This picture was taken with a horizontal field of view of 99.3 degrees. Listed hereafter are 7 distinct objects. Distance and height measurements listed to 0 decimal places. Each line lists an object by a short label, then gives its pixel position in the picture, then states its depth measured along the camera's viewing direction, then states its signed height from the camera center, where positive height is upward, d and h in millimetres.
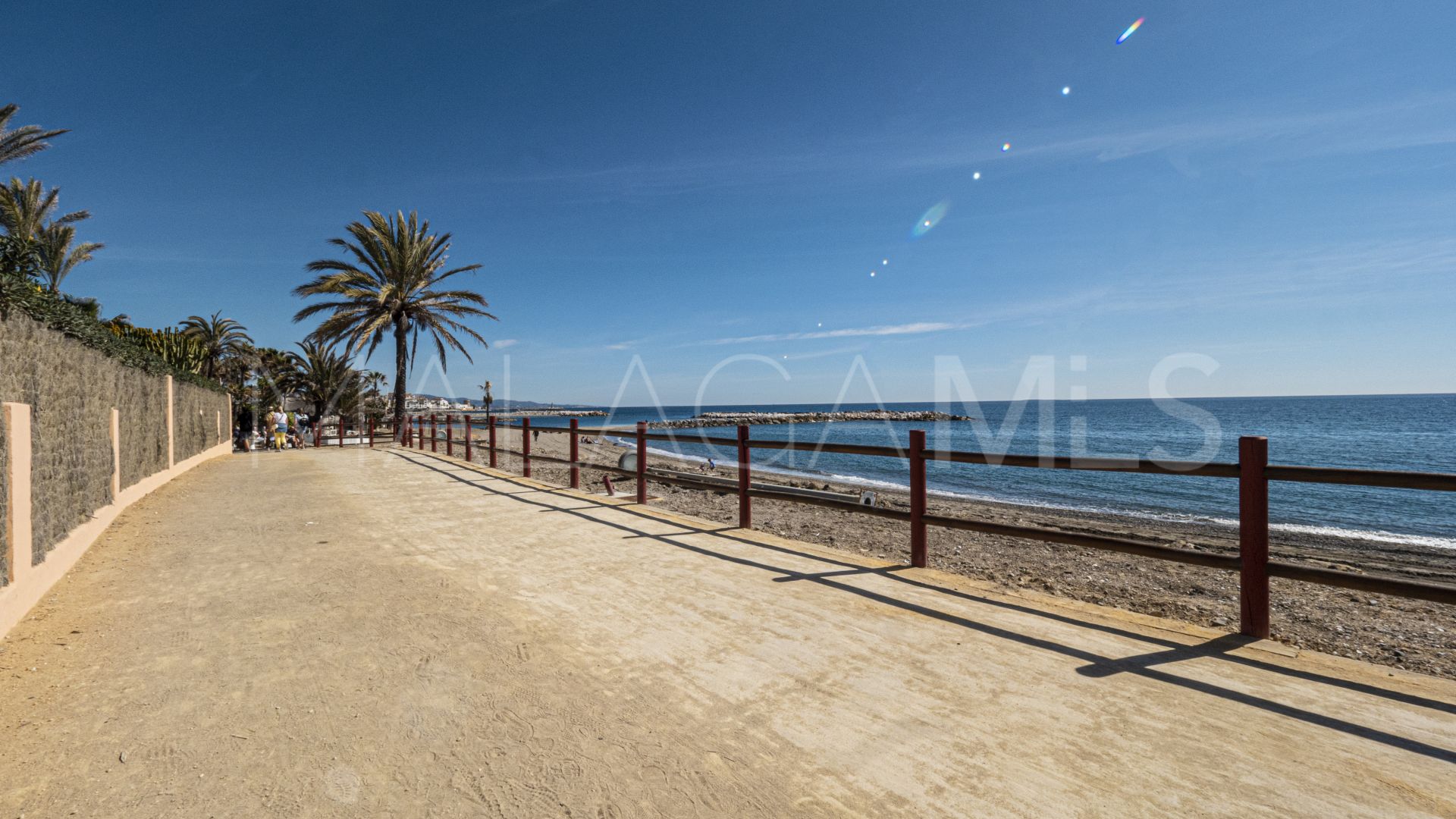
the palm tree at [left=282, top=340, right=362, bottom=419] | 32719 +1474
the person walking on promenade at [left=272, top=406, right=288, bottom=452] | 22422 -808
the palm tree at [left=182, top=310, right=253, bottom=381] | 32250 +3813
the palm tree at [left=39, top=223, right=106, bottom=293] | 21125 +5573
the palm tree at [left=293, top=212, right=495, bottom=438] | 21156 +4094
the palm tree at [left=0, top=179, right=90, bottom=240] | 19442 +6717
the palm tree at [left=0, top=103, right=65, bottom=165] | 15727 +6732
